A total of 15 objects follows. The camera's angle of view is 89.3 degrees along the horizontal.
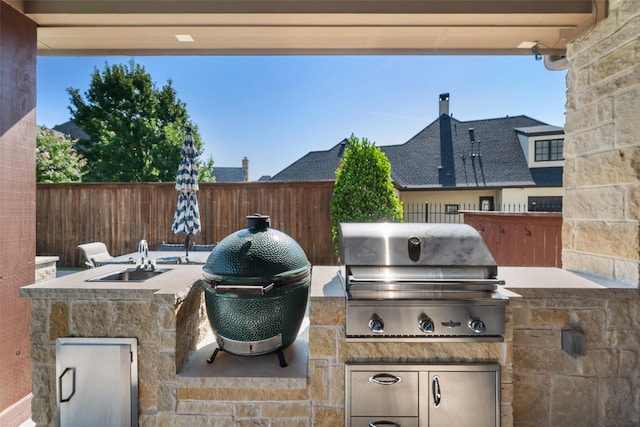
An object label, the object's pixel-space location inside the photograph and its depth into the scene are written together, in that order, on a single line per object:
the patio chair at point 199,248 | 5.87
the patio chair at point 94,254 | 4.59
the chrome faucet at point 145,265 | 2.55
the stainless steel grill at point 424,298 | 1.81
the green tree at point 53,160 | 9.12
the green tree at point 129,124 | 13.13
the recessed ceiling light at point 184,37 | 2.73
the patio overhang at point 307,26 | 2.37
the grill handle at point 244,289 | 1.85
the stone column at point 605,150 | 2.08
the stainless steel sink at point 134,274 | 2.47
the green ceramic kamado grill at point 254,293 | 1.90
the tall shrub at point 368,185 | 6.00
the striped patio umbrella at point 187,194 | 4.38
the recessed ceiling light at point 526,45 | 2.85
